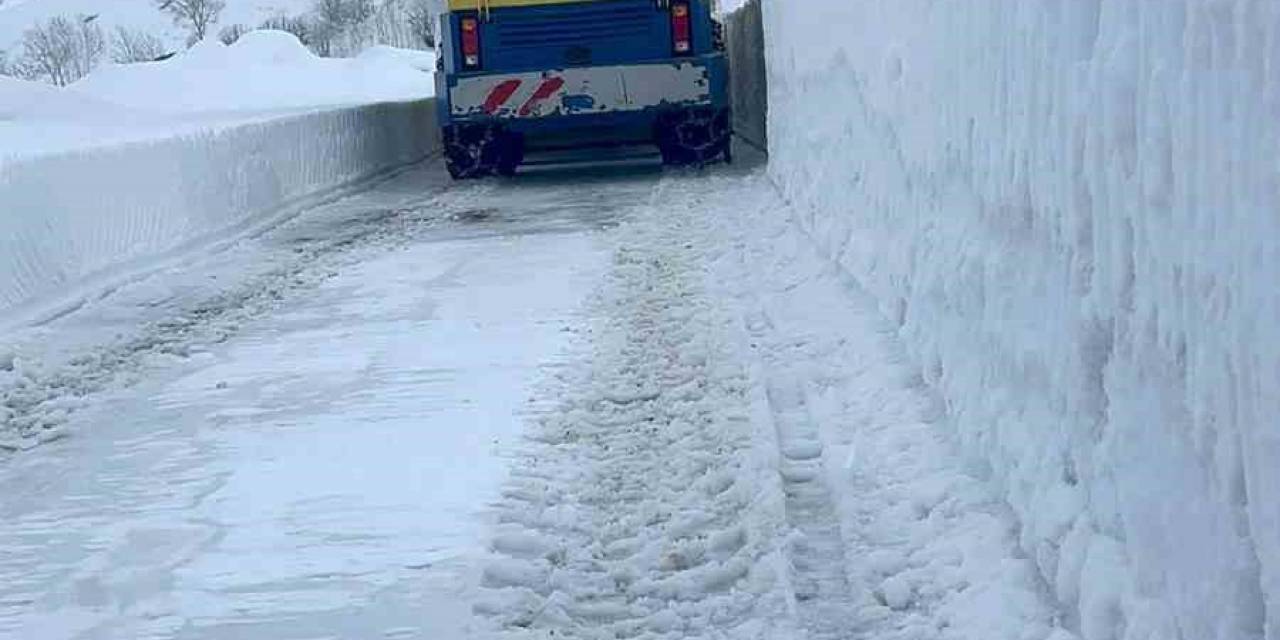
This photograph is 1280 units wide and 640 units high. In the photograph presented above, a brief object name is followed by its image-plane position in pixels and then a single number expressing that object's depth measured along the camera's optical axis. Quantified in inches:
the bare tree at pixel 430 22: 685.3
